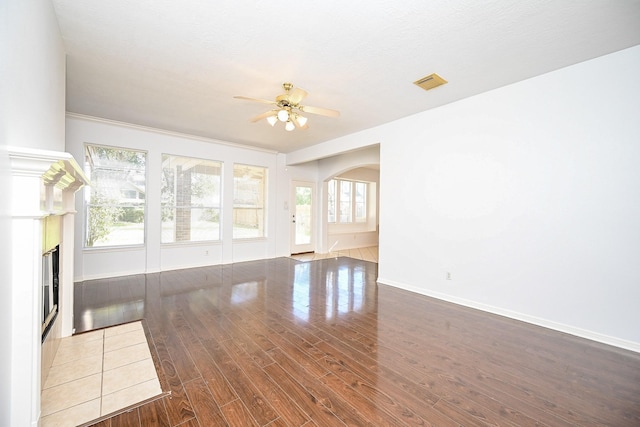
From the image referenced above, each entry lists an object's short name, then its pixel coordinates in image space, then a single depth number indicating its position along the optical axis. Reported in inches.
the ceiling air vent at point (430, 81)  118.8
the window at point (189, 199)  209.8
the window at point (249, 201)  246.3
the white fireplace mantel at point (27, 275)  50.0
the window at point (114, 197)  181.2
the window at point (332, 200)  321.4
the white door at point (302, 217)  287.7
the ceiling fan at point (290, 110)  118.7
